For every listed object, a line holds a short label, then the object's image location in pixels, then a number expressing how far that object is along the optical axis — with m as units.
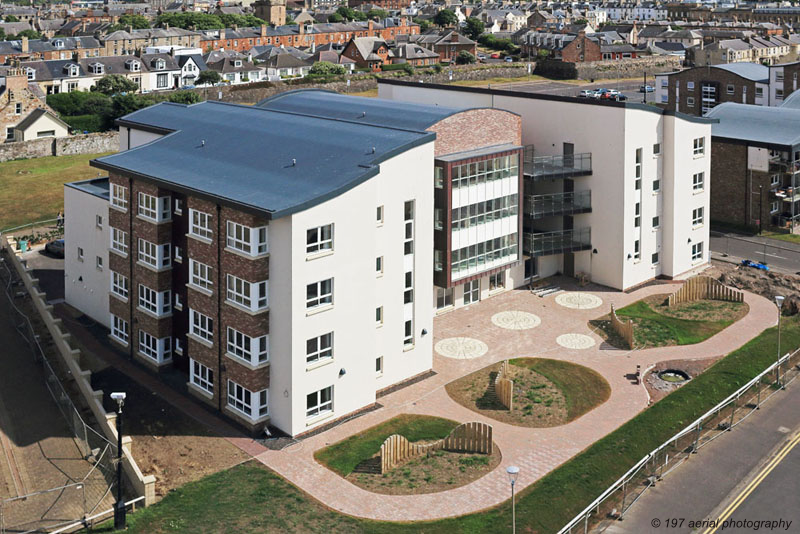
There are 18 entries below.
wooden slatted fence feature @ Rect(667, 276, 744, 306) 49.16
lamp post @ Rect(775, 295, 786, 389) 38.38
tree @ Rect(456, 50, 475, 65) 153.12
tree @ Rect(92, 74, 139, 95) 110.50
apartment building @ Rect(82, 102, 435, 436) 33.09
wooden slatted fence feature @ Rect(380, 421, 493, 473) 32.09
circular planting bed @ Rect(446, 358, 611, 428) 36.16
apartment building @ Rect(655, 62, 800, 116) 83.69
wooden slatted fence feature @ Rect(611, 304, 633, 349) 42.88
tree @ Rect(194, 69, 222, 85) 121.19
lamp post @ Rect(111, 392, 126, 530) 27.36
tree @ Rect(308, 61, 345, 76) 131.38
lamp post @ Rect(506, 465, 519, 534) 24.60
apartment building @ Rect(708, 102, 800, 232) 61.31
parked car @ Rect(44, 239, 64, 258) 56.56
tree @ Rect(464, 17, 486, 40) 190.38
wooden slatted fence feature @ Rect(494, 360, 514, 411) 36.44
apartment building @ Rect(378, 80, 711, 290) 49.41
